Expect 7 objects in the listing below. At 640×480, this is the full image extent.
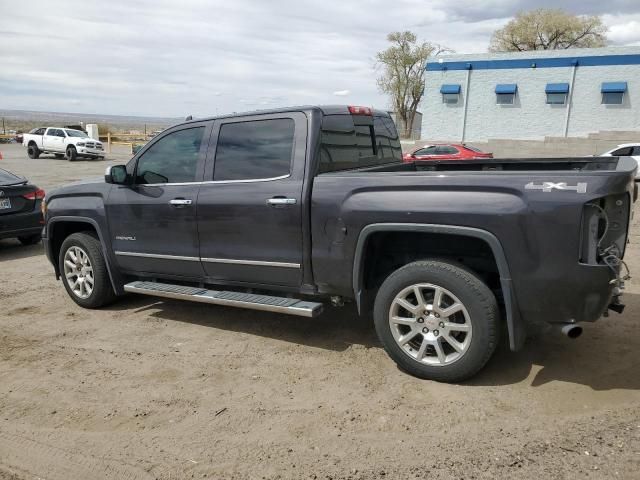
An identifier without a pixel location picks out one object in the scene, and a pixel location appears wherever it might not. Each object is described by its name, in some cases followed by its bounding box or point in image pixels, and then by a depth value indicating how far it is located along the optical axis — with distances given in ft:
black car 27.58
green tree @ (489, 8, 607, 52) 139.23
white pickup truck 94.27
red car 61.36
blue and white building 85.35
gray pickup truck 10.71
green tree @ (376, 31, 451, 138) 144.46
